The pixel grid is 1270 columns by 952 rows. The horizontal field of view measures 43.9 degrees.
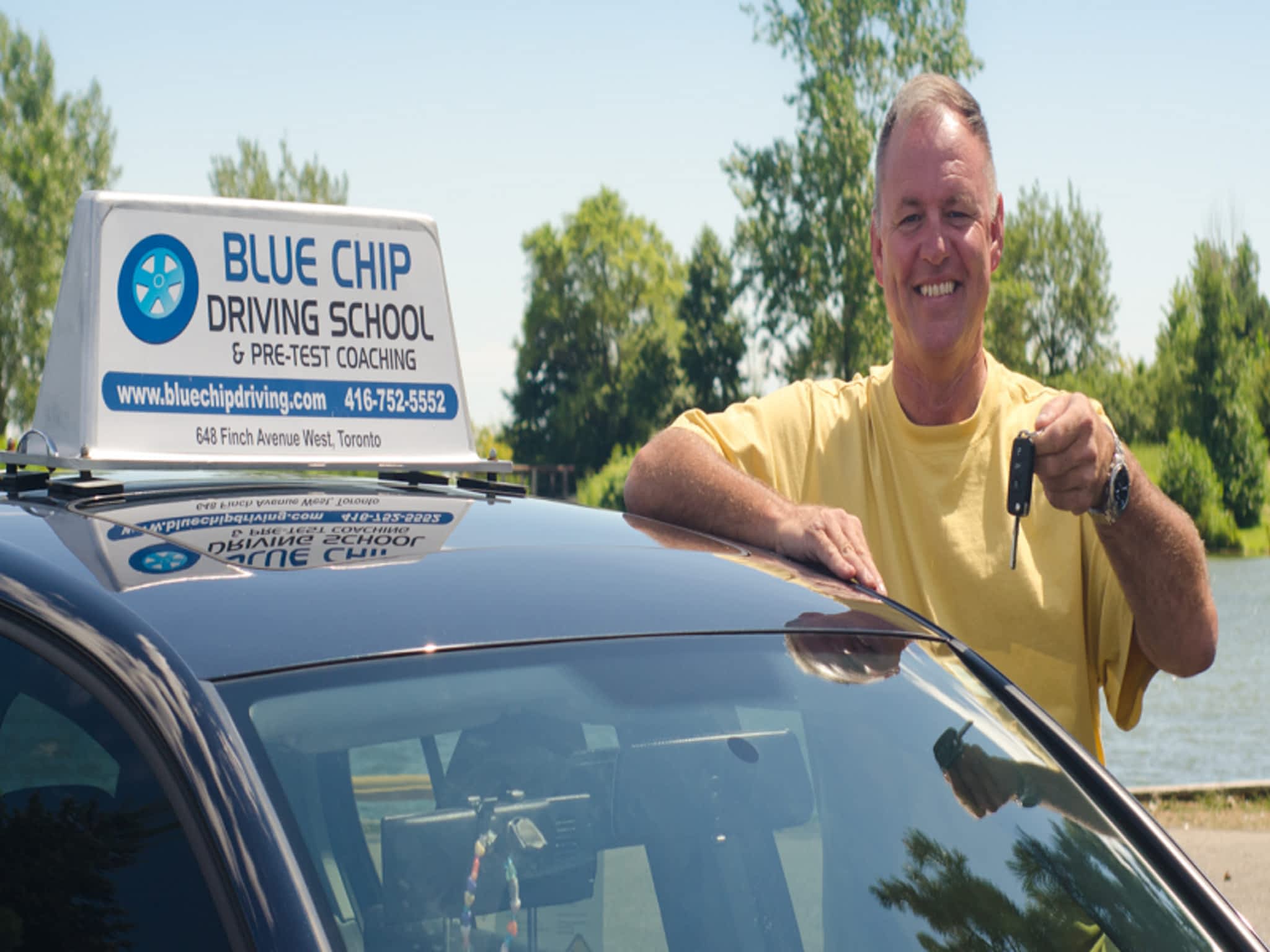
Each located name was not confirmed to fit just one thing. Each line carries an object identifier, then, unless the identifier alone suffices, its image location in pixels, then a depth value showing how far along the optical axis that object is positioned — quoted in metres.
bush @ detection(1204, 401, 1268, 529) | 53.41
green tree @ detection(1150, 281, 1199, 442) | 55.81
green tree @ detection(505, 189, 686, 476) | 82.81
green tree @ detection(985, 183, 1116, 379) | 68.19
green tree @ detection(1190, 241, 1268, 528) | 54.66
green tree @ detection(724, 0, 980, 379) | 50.38
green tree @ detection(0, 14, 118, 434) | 55.09
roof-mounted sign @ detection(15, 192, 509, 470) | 3.07
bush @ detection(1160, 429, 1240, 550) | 50.59
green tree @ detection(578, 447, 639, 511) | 63.53
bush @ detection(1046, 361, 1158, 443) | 59.53
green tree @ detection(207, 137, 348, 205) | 65.31
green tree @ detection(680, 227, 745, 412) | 76.31
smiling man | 2.63
